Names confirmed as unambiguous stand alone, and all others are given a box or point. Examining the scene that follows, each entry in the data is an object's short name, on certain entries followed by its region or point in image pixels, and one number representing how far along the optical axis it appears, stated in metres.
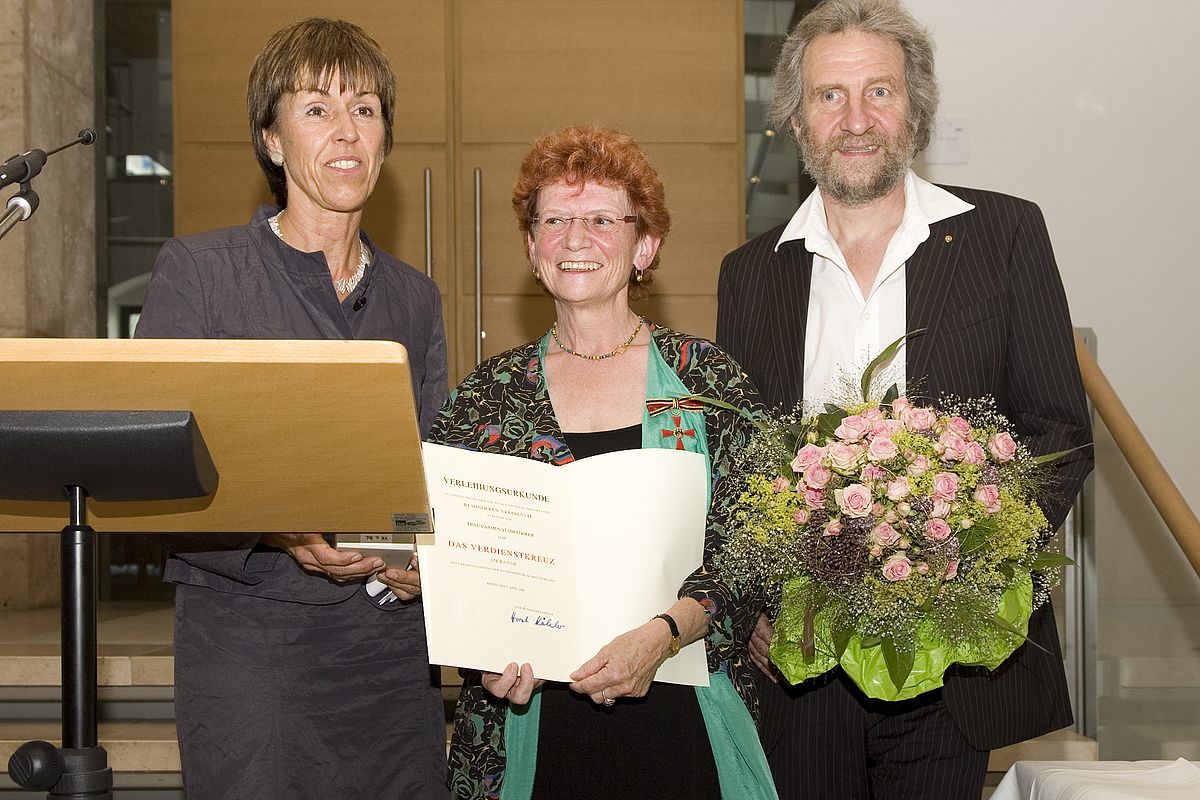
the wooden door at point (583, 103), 5.54
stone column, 5.48
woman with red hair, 1.97
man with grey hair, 2.14
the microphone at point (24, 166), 1.60
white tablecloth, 2.36
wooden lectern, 1.16
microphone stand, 1.60
